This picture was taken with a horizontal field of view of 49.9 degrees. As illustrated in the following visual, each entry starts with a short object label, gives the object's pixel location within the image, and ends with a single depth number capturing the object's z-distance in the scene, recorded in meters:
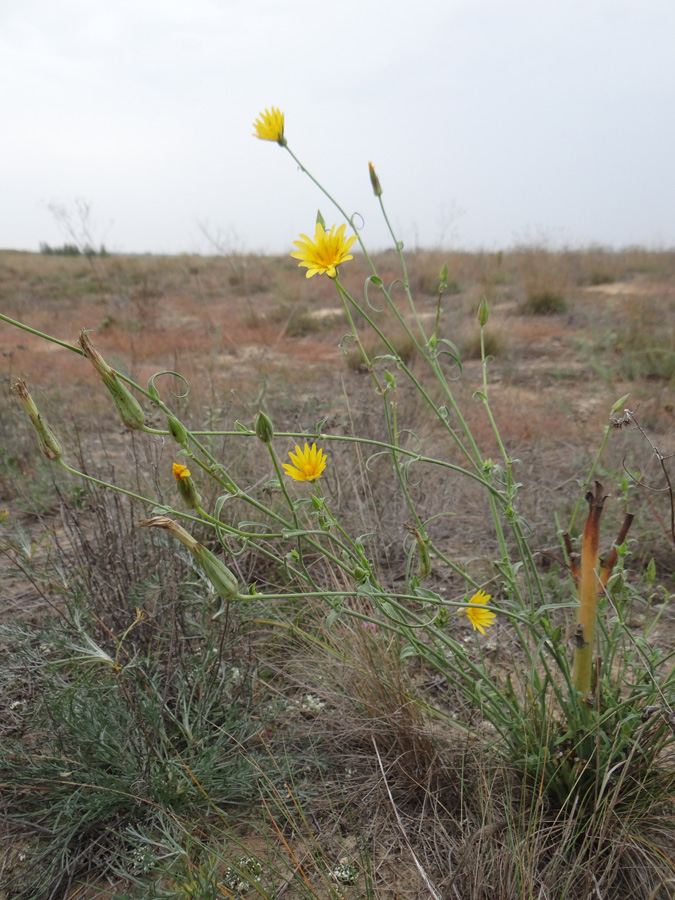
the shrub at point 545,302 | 5.75
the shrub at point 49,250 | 16.63
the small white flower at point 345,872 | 0.36
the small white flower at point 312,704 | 0.47
